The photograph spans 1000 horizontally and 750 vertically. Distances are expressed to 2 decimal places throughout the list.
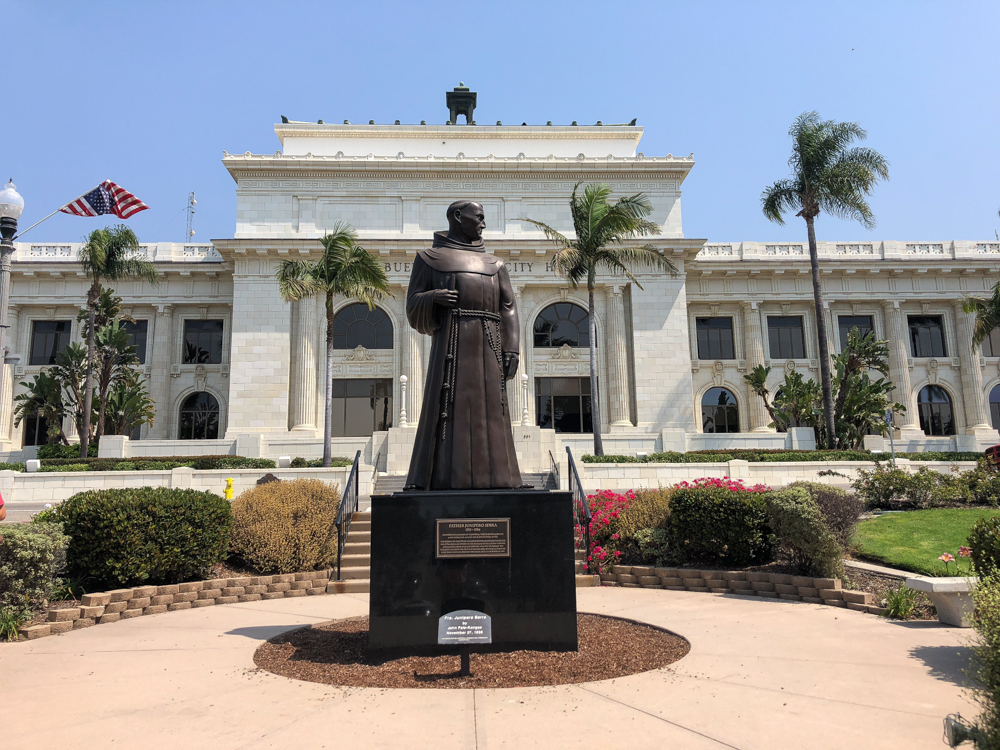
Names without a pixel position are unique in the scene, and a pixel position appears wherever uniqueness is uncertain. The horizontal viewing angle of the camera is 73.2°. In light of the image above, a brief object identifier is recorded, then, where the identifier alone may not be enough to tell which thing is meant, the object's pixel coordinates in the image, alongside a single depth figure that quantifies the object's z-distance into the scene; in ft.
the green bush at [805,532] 33.47
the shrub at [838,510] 39.29
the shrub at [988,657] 10.76
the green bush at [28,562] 28.07
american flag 65.21
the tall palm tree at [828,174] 94.53
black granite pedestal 21.67
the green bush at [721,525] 37.58
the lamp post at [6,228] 40.70
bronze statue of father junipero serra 23.68
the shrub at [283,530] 40.04
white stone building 117.50
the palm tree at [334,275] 84.58
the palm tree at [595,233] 86.84
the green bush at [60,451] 99.76
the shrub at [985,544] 25.73
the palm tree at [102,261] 94.78
